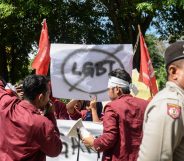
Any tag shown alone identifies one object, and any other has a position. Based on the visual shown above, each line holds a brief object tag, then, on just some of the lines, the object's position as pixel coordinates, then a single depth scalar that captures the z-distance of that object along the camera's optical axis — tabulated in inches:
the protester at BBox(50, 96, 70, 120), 263.4
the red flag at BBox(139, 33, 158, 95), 282.2
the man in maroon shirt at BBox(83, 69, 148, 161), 184.9
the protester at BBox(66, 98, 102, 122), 283.4
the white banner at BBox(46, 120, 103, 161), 257.8
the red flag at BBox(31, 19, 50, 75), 284.2
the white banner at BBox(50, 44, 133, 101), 280.8
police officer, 94.4
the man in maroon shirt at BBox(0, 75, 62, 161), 155.4
